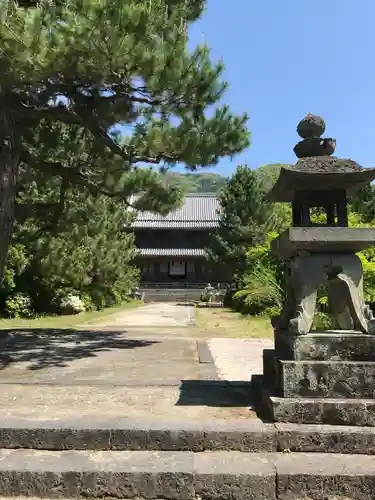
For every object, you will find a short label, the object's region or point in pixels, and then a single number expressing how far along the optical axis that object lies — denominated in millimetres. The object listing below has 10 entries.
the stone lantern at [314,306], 3959
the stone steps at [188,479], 3248
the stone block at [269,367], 4730
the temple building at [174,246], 37281
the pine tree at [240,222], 24188
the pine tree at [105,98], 5930
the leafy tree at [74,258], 11367
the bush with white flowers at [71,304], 18125
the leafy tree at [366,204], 23247
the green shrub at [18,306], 16484
